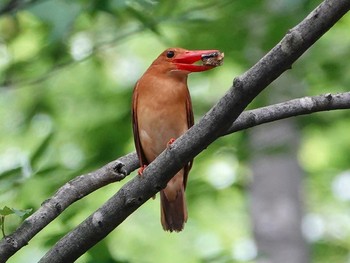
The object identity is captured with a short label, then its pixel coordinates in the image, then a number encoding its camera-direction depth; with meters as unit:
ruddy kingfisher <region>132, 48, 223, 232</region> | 9.33
